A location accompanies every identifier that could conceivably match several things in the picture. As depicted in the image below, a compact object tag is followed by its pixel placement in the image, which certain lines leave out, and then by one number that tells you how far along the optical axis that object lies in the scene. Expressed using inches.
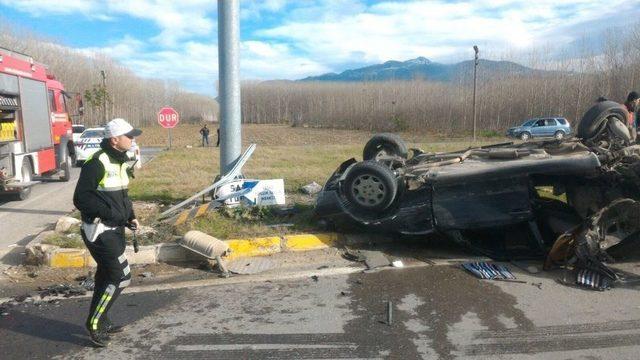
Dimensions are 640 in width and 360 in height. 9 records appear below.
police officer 149.5
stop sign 953.5
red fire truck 402.6
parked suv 1414.9
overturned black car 222.1
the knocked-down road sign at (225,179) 297.7
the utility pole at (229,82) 308.3
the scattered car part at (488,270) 205.6
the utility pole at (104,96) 1988.7
